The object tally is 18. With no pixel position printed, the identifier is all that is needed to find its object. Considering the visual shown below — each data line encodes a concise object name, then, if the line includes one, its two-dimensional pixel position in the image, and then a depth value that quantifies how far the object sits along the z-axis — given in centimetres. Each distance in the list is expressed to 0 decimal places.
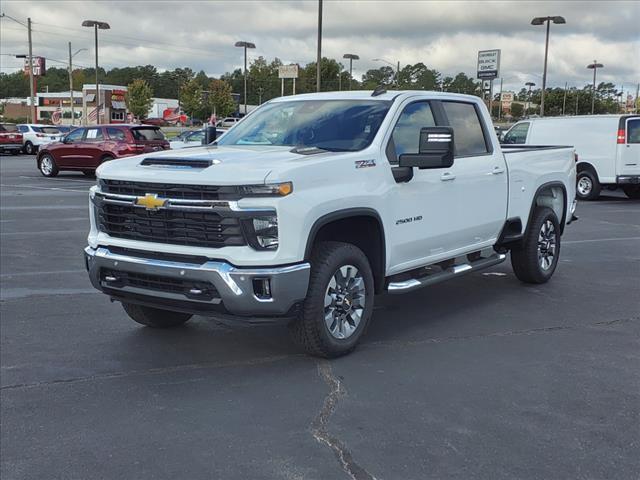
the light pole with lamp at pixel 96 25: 4838
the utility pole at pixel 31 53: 5365
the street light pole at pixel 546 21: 3937
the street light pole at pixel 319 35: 2794
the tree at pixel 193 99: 9900
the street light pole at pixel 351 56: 5353
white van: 1752
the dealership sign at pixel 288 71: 5462
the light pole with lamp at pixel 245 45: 5375
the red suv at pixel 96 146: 2217
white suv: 3897
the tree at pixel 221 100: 9750
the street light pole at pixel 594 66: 6769
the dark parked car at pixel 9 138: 3800
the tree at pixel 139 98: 9669
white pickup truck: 461
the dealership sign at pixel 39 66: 8512
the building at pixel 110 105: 9486
